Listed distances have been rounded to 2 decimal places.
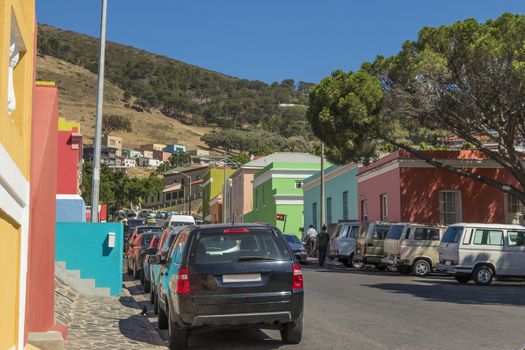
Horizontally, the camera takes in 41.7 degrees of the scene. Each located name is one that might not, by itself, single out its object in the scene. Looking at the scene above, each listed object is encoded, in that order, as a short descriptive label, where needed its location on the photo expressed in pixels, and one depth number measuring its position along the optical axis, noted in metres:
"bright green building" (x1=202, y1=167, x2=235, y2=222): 84.14
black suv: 9.09
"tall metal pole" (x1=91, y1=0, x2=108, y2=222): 18.61
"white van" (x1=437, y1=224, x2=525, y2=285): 20.84
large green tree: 24.81
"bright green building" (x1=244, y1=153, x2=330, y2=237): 53.91
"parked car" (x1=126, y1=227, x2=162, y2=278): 22.78
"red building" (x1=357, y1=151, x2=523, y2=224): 32.81
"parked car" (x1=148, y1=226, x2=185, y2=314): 11.99
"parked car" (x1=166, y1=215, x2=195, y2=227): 37.75
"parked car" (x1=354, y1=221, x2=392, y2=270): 26.33
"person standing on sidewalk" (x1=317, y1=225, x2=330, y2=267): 29.94
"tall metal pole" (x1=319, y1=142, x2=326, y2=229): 34.78
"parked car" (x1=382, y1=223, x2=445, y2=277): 23.88
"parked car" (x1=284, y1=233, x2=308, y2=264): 30.43
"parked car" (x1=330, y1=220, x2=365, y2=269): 28.22
